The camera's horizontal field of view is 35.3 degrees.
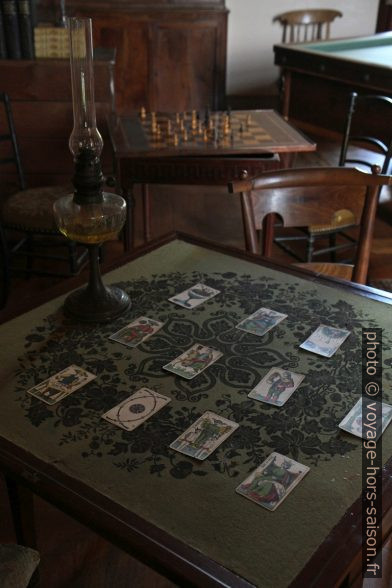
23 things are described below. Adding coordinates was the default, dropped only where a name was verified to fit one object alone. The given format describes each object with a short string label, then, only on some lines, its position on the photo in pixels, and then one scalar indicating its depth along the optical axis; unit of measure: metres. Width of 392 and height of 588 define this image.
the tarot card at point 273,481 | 0.85
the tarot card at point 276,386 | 1.04
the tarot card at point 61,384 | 1.04
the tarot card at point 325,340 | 1.17
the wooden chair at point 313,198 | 1.72
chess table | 2.60
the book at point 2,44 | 2.92
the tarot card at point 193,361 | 1.10
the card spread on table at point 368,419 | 0.97
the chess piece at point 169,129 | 2.81
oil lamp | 1.19
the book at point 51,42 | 2.97
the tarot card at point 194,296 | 1.34
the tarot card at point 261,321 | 1.24
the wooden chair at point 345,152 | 2.75
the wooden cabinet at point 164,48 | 5.15
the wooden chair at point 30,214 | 2.70
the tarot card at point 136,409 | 0.98
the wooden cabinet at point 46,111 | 2.97
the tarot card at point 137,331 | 1.20
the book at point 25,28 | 2.90
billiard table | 3.67
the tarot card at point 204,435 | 0.93
